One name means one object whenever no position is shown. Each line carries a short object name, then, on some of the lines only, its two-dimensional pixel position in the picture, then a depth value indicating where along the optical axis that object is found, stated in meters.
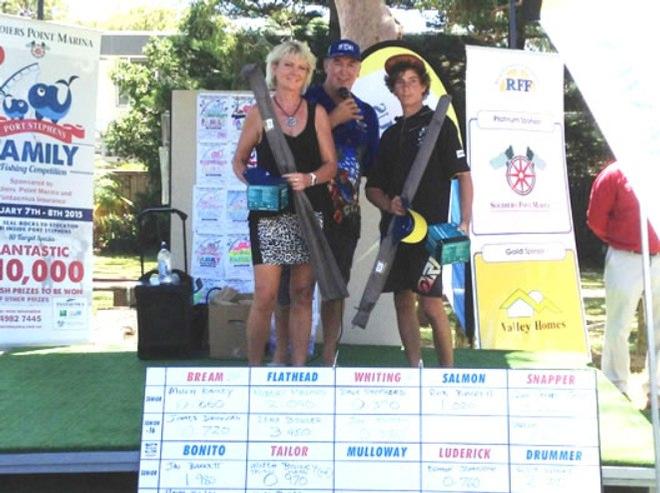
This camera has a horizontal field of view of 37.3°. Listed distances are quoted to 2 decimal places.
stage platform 3.87
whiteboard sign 3.34
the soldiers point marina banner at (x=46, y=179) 5.99
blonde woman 4.40
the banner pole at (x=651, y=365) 3.21
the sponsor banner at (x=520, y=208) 6.29
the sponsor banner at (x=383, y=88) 5.94
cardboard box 5.67
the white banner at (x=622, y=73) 2.92
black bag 5.59
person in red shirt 5.41
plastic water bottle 5.68
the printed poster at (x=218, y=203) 6.50
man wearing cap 4.61
